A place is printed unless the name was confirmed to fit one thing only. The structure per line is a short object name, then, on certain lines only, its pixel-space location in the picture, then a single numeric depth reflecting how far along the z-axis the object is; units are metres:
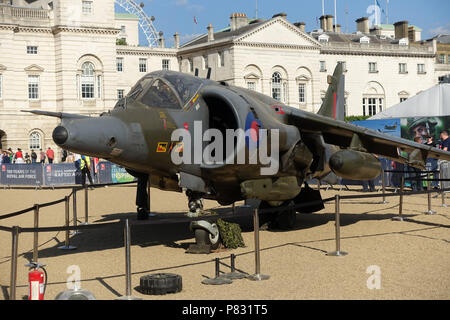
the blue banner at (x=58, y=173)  28.42
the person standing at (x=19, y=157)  36.12
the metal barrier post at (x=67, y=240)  11.19
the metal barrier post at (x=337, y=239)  10.02
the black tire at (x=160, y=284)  7.61
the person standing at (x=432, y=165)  21.11
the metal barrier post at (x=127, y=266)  7.32
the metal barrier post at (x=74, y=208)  12.48
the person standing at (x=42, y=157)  40.14
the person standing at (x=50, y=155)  39.66
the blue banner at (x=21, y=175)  28.48
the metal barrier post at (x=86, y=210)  13.94
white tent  26.27
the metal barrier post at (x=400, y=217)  14.13
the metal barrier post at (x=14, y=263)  7.00
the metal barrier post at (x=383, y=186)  17.87
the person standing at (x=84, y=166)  25.46
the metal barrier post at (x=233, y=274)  8.41
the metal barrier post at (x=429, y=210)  15.13
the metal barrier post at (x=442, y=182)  16.71
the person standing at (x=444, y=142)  19.08
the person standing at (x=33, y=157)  42.85
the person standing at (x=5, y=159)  34.68
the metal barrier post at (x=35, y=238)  9.40
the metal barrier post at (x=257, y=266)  8.29
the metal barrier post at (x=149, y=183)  11.33
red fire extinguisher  6.75
